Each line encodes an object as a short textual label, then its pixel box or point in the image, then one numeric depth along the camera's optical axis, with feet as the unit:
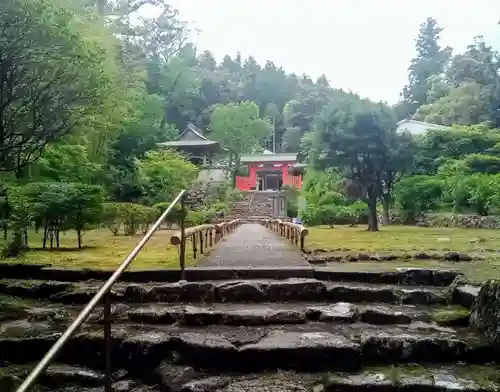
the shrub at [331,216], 63.67
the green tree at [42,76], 14.86
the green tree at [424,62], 162.91
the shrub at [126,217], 35.47
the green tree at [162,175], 67.51
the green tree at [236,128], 124.77
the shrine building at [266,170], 127.13
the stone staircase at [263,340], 8.36
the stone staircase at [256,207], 90.33
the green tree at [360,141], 46.11
